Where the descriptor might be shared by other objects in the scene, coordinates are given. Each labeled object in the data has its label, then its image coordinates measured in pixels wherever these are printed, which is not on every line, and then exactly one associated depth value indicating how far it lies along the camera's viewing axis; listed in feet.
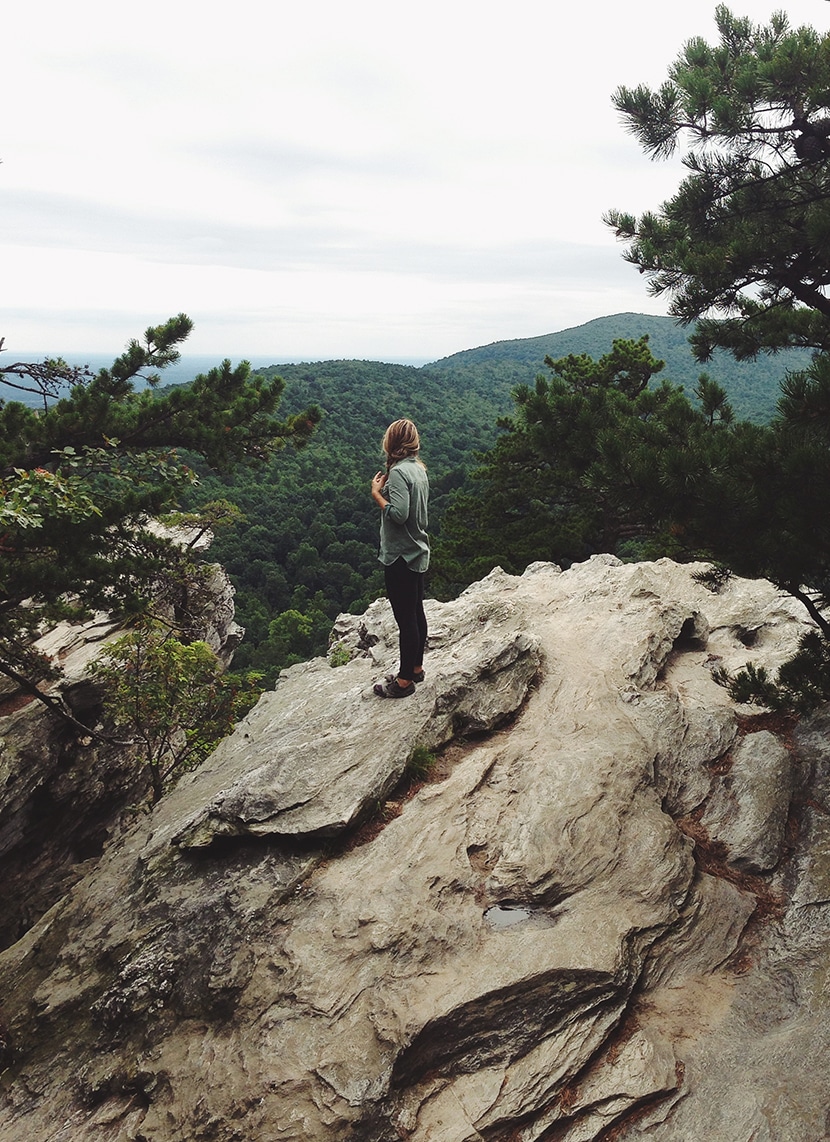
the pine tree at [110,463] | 22.48
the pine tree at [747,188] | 18.24
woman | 18.72
